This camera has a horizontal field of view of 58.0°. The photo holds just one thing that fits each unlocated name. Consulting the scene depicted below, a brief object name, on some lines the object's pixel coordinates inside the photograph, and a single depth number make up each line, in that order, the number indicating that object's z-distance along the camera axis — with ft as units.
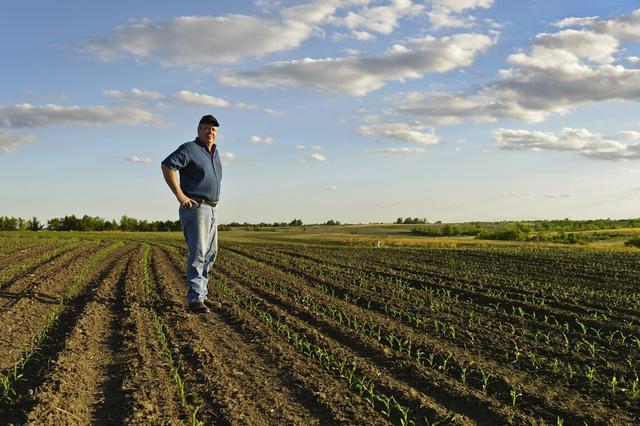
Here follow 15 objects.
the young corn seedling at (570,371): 16.36
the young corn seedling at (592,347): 19.04
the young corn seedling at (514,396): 13.70
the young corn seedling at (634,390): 14.52
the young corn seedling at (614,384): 15.08
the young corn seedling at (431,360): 16.94
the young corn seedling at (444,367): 16.42
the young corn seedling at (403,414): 11.96
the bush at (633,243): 122.72
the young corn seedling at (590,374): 15.92
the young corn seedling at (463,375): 15.37
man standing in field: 23.54
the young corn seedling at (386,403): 12.71
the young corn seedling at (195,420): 11.59
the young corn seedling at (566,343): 20.08
